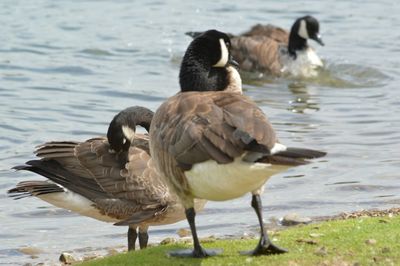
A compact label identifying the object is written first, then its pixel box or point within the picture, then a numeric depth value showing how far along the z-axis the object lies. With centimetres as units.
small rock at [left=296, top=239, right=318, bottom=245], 1531
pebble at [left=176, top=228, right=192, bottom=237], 2120
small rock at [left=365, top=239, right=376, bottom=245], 1500
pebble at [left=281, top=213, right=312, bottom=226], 2073
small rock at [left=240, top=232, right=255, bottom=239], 1992
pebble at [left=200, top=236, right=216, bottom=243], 1693
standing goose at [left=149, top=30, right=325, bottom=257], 1305
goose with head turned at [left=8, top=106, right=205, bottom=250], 1903
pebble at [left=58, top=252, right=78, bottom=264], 1892
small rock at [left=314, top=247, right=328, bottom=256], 1444
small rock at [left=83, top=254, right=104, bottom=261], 1902
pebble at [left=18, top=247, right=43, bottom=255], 2013
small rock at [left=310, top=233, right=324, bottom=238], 1589
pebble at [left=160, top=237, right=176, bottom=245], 1802
